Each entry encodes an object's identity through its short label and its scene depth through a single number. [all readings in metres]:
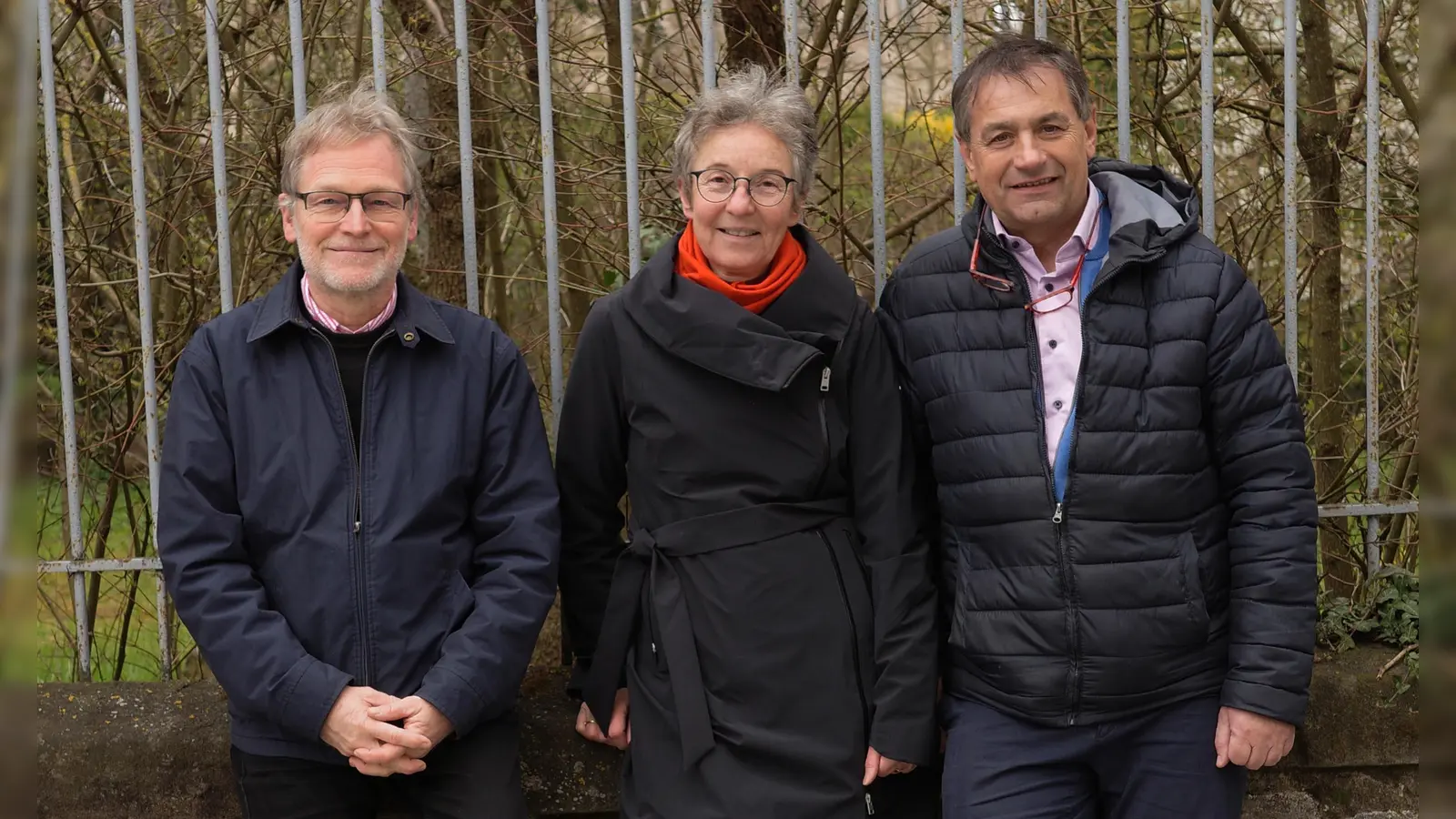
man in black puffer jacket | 2.58
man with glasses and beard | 2.59
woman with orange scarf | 2.64
